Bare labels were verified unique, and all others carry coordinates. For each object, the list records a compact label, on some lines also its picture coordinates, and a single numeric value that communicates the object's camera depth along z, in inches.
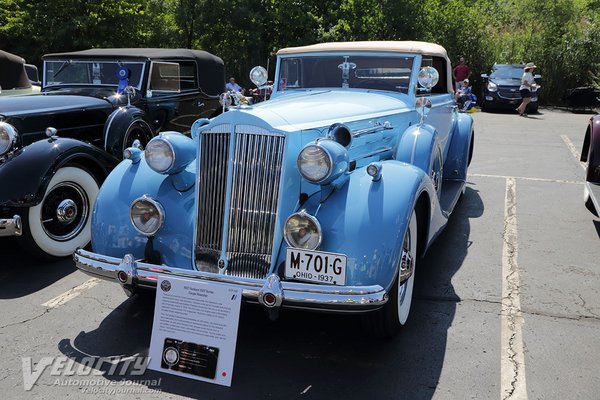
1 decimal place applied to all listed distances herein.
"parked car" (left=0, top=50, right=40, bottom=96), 275.1
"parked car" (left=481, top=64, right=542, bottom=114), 668.7
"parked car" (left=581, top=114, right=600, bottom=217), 199.6
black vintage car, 163.9
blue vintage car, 103.6
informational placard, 101.2
